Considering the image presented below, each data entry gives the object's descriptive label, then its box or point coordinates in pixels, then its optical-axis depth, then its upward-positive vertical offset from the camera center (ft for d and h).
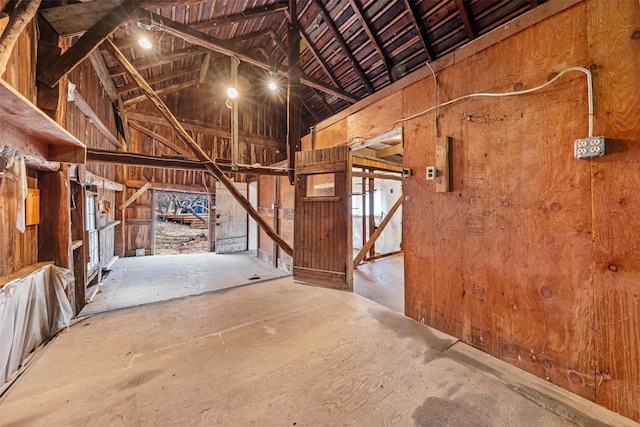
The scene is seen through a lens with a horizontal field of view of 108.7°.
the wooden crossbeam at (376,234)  14.84 -1.60
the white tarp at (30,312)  5.10 -2.58
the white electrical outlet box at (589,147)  4.47 +1.20
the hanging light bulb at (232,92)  11.48 +6.04
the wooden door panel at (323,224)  10.83 -0.65
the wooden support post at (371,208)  17.16 +0.19
